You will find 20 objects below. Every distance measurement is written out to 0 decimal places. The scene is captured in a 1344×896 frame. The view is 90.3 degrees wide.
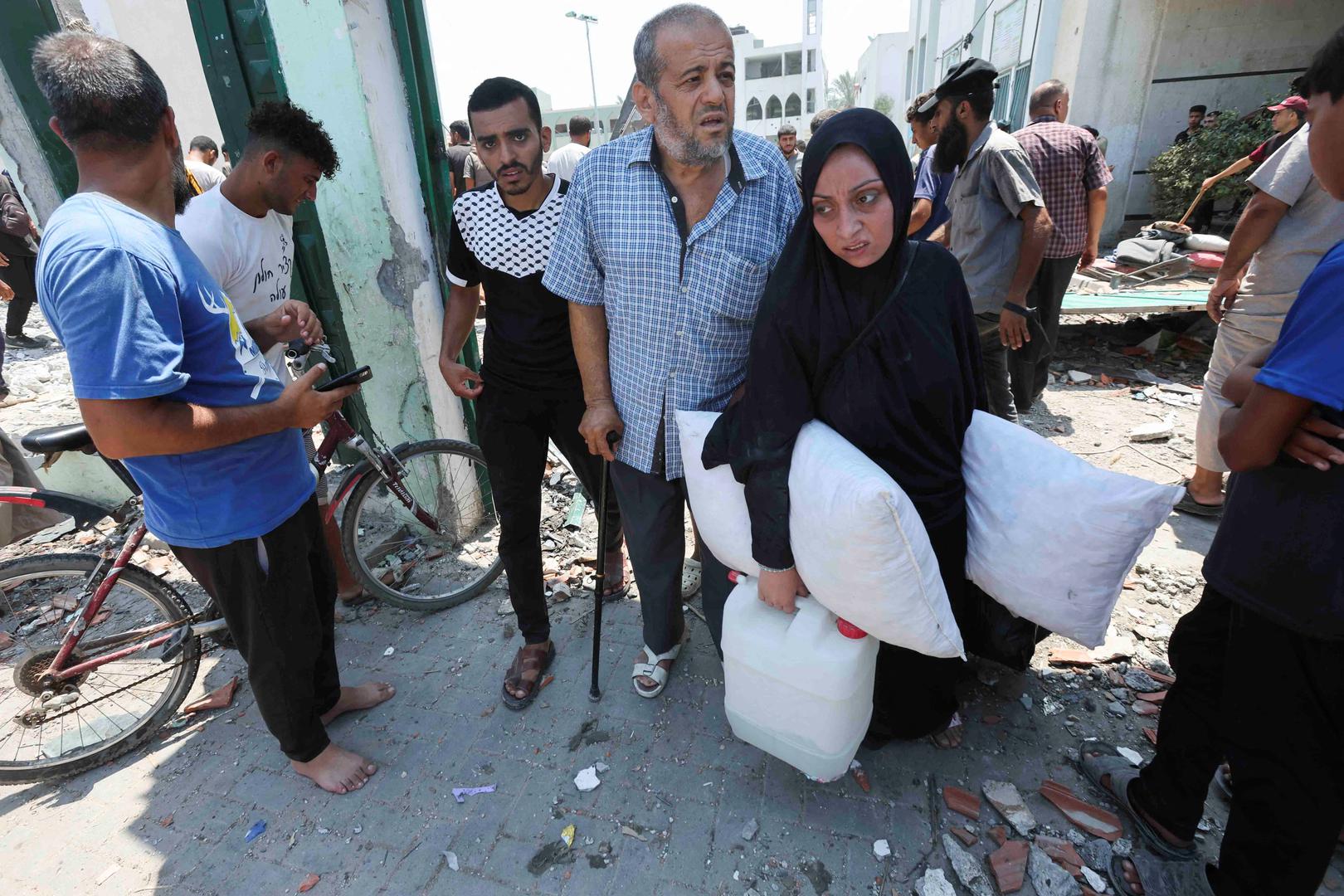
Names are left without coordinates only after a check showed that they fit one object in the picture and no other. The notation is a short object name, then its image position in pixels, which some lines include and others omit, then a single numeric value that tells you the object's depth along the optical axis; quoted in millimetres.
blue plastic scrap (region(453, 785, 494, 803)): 2293
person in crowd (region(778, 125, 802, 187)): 9869
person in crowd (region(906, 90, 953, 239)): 4094
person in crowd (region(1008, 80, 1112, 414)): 4262
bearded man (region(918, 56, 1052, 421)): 3568
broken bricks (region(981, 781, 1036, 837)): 2031
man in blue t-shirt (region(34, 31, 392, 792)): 1511
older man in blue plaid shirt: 1983
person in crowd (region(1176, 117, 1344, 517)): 2859
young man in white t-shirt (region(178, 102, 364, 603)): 2277
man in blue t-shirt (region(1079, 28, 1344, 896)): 1328
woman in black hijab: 1631
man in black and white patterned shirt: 2357
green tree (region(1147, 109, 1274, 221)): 8828
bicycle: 2514
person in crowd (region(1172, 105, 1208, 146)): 9609
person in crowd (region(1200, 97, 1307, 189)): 5367
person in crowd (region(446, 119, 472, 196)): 7355
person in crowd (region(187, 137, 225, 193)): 4301
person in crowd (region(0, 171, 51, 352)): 6883
